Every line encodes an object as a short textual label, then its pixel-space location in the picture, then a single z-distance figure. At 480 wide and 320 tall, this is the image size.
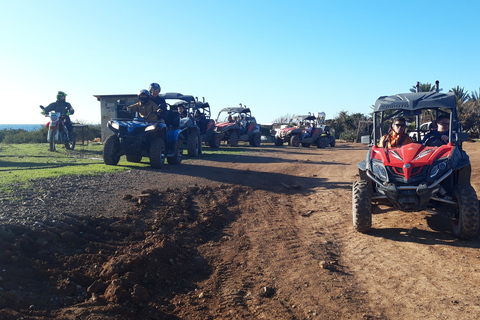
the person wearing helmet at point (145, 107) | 11.34
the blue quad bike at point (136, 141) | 10.53
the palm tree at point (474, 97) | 41.53
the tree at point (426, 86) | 36.03
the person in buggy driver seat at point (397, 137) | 6.68
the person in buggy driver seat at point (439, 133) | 6.94
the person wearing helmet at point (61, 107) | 14.95
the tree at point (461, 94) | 40.38
